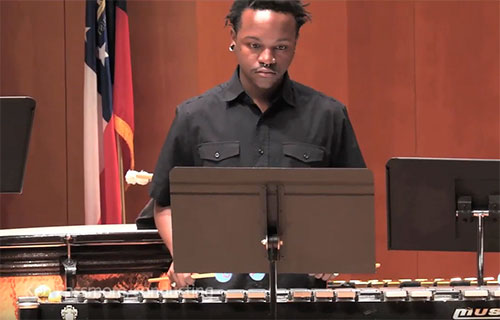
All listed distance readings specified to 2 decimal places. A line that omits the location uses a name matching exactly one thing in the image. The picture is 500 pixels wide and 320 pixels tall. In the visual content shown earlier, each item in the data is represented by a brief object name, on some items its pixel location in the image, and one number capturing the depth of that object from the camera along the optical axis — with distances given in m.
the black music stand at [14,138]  4.96
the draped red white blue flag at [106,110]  11.50
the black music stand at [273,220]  4.83
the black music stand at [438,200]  5.60
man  6.15
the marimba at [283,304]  5.11
